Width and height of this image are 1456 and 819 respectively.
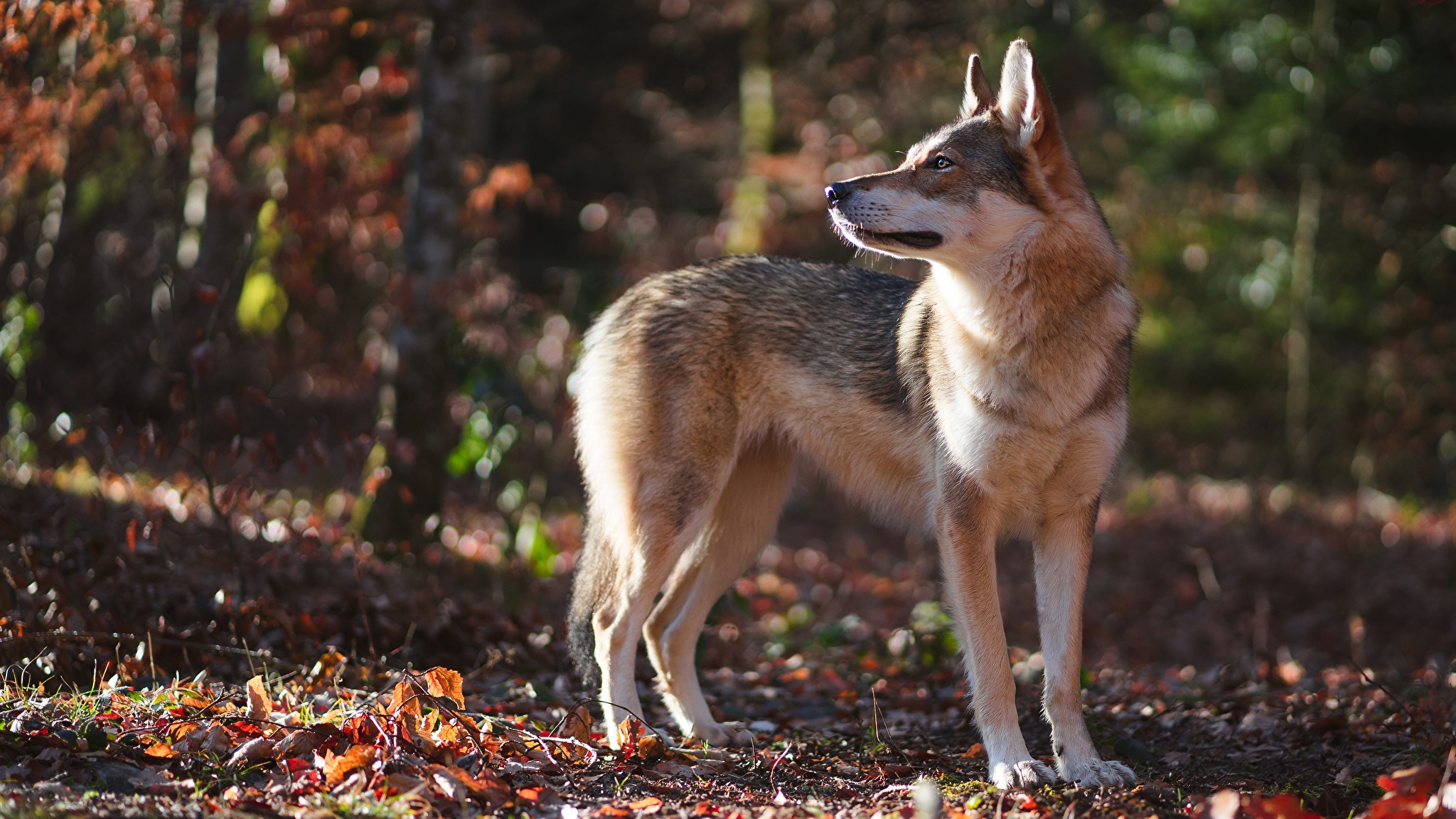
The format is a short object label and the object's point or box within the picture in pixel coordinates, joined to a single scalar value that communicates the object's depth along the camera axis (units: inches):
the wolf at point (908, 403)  283.7
